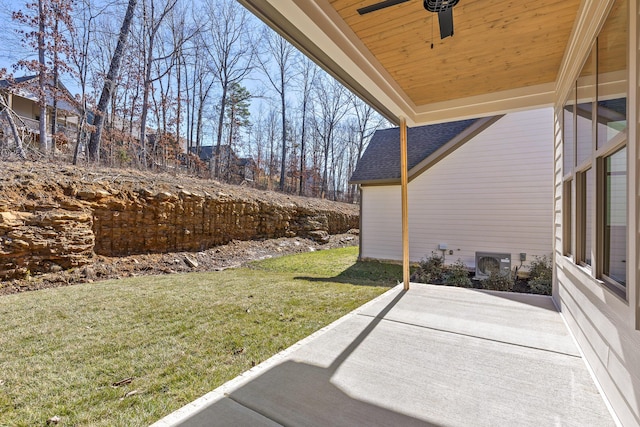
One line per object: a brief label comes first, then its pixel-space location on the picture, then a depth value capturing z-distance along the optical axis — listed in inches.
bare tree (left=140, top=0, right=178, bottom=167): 497.4
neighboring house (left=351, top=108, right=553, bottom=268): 287.1
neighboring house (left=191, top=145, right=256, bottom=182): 660.7
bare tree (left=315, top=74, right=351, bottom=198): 835.2
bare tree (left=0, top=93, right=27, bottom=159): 297.3
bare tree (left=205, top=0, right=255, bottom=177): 634.2
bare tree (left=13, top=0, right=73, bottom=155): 318.3
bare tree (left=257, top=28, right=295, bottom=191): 697.0
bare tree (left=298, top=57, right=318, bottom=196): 782.5
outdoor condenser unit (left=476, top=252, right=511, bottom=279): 272.1
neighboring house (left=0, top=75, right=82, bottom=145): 316.5
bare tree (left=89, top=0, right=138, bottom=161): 370.6
